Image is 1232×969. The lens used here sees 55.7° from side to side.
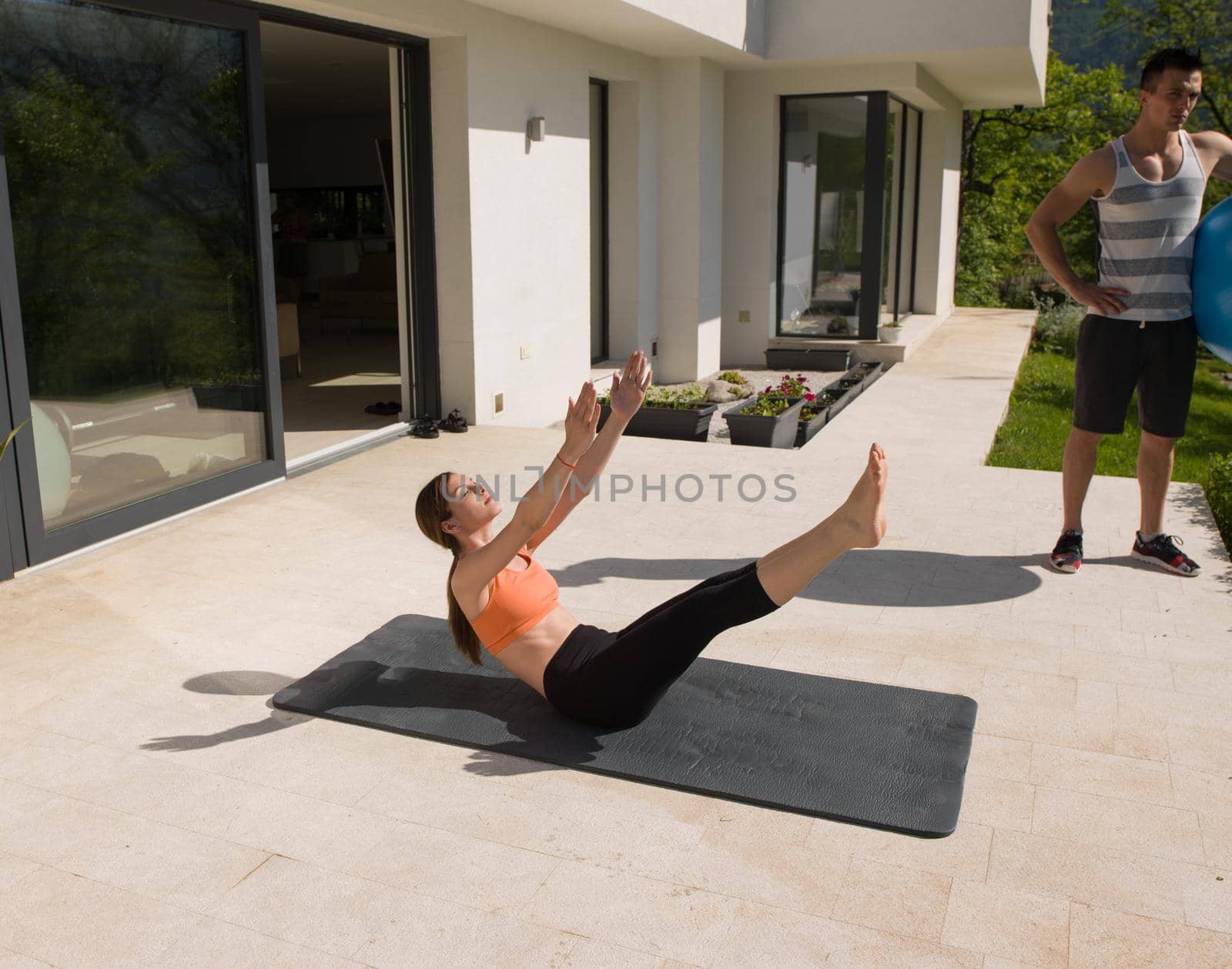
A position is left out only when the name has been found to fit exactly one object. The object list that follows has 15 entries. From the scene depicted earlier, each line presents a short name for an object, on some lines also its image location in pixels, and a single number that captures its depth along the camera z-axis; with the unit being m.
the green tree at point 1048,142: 24.31
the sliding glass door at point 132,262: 4.54
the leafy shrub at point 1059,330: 15.40
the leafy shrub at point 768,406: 7.76
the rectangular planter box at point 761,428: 7.64
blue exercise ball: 4.21
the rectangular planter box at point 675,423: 7.91
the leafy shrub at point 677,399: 8.09
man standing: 4.34
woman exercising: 2.78
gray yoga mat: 2.86
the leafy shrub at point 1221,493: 5.67
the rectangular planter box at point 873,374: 10.30
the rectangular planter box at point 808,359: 11.56
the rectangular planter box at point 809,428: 8.07
